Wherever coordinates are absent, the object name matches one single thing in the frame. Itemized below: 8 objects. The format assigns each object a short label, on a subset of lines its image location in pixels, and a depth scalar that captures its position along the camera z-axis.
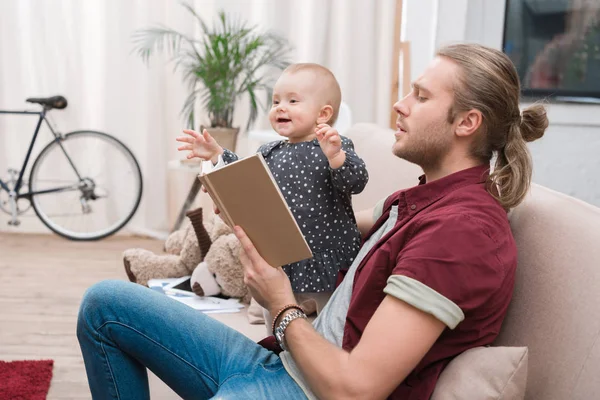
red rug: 2.13
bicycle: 4.09
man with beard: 1.01
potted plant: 3.65
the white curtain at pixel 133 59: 4.10
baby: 1.65
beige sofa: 0.95
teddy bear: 2.04
